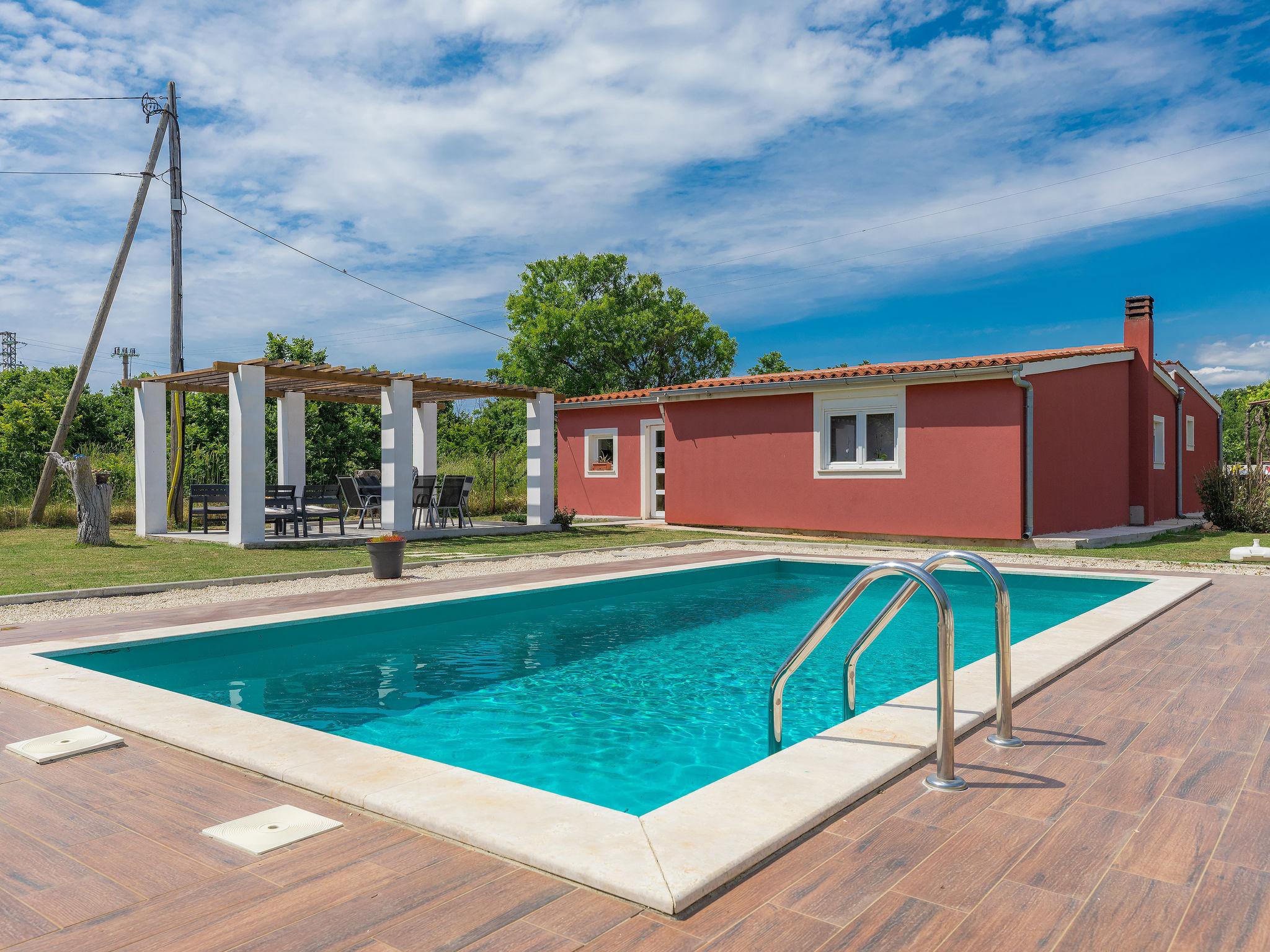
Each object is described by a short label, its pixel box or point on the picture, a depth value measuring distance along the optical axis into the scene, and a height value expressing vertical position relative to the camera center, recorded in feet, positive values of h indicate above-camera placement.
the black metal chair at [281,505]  45.32 -1.50
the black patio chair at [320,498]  46.96 -1.20
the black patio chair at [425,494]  50.49 -0.94
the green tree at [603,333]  126.11 +22.49
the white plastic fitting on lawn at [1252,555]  35.86 -3.32
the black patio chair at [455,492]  50.60 -0.83
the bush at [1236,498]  55.26 -1.41
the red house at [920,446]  45.27 +2.03
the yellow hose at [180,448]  52.80 +1.96
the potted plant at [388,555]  30.96 -2.87
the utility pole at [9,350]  191.62 +30.42
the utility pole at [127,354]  165.78 +24.96
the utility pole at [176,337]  53.06 +9.22
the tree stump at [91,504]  41.75 -1.26
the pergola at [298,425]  41.78 +3.17
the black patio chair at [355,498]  49.90 -1.15
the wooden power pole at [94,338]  51.85 +8.99
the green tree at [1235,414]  138.75 +14.98
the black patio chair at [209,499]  48.60 -1.19
